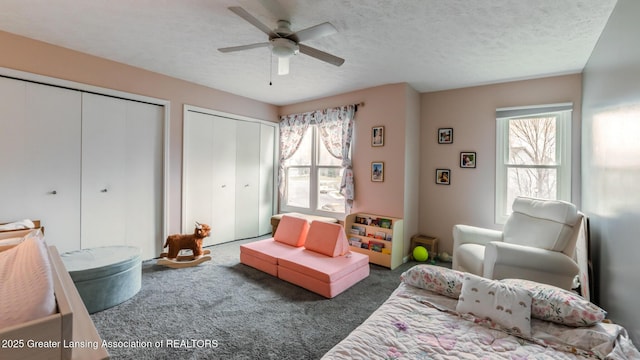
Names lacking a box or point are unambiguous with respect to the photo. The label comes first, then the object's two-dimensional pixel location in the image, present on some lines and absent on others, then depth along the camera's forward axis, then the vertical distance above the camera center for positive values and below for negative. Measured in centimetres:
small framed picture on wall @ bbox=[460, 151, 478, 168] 371 +29
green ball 373 -106
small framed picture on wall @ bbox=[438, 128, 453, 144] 388 +64
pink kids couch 266 -90
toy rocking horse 327 -91
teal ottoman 223 -87
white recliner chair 228 -64
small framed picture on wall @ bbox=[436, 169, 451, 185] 391 +5
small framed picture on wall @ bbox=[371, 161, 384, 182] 389 +11
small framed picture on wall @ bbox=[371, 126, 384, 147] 387 +63
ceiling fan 201 +111
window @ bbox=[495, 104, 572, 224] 321 +33
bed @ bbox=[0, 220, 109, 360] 73 -43
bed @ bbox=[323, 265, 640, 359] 120 -78
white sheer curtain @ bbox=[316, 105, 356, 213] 417 +70
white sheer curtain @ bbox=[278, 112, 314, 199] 484 +81
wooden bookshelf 348 -81
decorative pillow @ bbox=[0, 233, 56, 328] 79 -37
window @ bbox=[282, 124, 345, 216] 459 -3
